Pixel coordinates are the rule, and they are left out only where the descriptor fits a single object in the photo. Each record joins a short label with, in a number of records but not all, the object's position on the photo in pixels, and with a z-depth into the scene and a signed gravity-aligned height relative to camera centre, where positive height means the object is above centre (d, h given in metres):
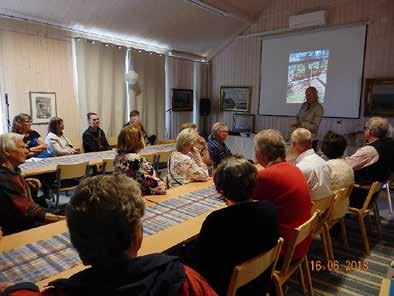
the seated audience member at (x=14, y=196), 1.92 -0.56
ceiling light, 5.79 +1.88
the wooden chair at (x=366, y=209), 2.94 -0.95
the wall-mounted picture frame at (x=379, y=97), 5.72 +0.22
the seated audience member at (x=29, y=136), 4.23 -0.47
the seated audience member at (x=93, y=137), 5.23 -0.52
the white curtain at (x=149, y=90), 6.66 +0.32
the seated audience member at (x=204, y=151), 3.68 -0.52
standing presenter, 5.92 -0.09
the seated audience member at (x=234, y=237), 1.42 -0.58
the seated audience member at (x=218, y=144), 3.81 -0.45
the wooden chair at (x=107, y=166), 3.92 -0.74
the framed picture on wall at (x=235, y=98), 7.70 +0.22
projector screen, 6.11 +0.78
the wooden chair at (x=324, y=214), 2.23 -0.79
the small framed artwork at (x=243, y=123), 7.64 -0.37
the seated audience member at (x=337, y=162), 2.81 -0.48
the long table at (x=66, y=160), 3.45 -0.69
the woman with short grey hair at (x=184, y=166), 2.83 -0.53
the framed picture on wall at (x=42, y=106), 5.13 -0.03
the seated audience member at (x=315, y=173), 2.47 -0.50
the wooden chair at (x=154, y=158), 4.39 -0.73
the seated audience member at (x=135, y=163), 2.41 -0.44
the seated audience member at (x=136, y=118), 5.70 -0.23
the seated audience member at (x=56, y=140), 4.48 -0.50
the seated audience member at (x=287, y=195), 1.91 -0.52
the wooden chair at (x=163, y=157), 4.75 -0.76
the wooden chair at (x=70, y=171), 3.52 -0.74
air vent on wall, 6.18 +1.75
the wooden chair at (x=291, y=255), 1.73 -0.81
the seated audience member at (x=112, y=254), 0.80 -0.39
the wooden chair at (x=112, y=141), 6.13 -0.69
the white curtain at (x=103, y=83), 5.70 +0.41
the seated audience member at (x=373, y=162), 3.33 -0.55
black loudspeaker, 8.13 +0.02
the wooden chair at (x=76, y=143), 5.67 -0.68
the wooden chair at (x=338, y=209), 2.59 -0.86
